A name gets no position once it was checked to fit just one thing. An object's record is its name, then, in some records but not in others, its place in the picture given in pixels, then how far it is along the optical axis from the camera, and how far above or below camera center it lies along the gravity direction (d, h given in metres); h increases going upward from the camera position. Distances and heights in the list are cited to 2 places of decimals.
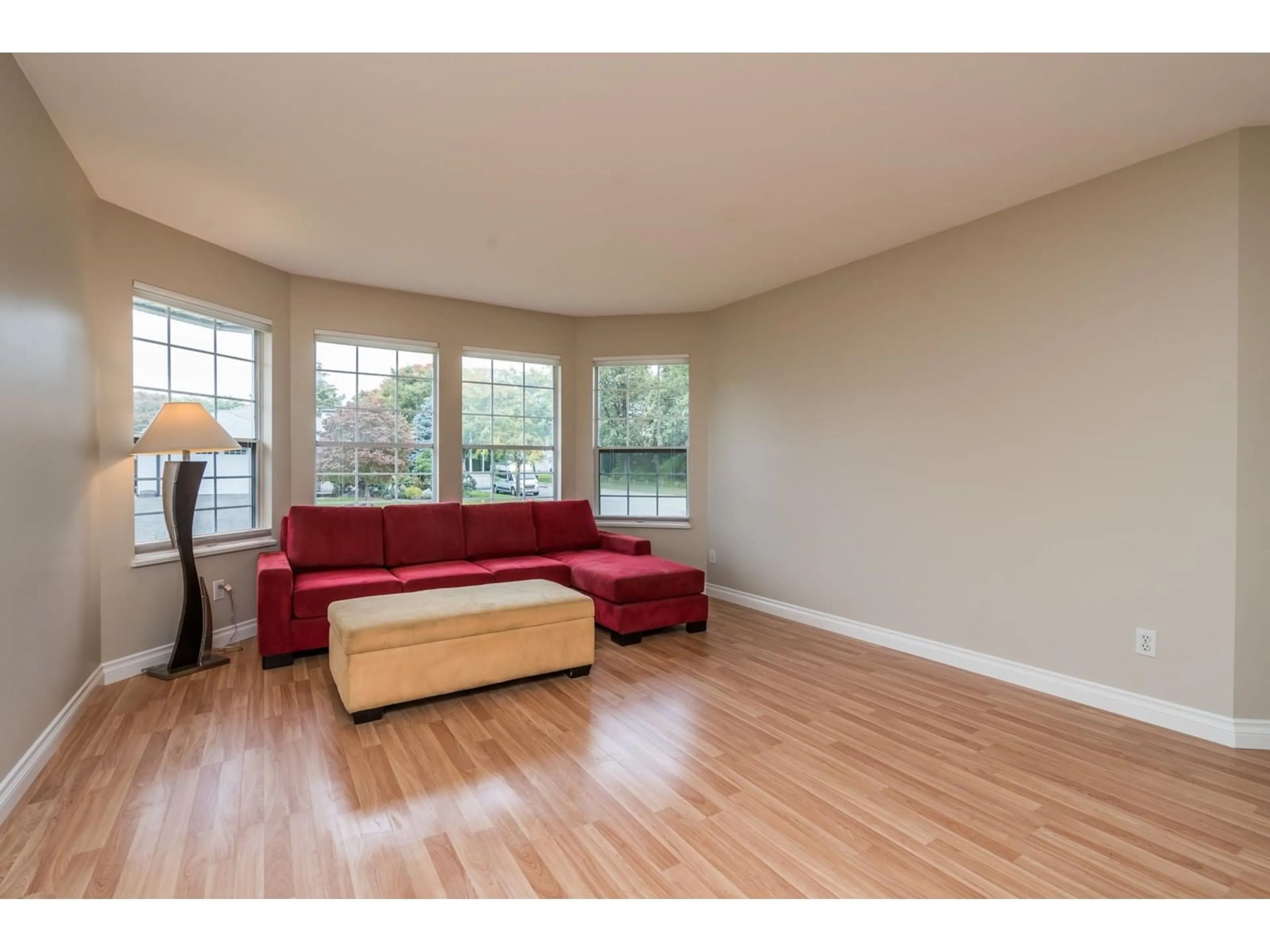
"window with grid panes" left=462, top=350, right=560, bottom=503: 5.31 +0.44
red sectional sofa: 3.51 -0.66
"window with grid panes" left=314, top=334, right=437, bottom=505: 4.66 +0.44
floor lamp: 3.24 -0.15
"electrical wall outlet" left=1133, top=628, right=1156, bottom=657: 2.80 -0.80
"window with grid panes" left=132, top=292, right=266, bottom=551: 3.53 +0.55
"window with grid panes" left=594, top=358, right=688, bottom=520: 5.63 +0.34
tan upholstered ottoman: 2.76 -0.83
